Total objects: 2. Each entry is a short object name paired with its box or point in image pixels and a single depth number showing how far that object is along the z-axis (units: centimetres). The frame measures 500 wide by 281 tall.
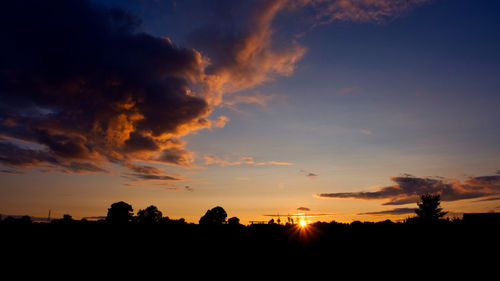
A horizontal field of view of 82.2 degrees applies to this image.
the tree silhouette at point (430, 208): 7781
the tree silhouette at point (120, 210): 10394
